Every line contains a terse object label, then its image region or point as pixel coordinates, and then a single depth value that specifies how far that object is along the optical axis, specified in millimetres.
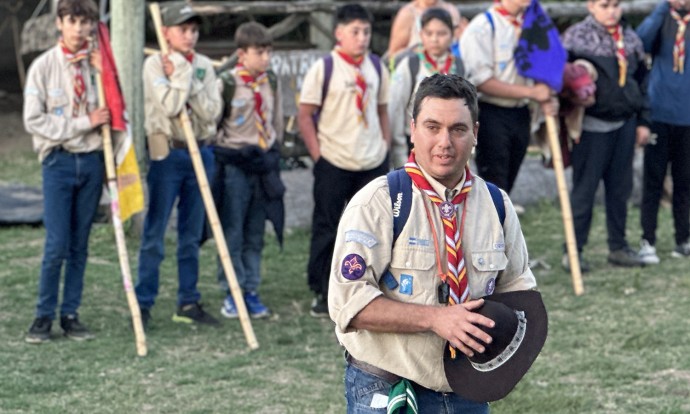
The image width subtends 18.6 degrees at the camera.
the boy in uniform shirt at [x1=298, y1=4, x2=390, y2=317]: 13536
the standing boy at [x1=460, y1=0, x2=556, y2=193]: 14566
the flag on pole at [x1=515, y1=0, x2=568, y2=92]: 14731
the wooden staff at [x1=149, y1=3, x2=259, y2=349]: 12583
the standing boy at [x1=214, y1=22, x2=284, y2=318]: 13358
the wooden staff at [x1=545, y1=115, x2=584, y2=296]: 14974
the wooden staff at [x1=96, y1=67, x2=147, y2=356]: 12189
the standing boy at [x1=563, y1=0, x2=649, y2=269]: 15290
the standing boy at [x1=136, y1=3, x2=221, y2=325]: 12704
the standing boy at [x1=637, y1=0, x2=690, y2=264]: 16231
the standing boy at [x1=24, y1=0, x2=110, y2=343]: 12030
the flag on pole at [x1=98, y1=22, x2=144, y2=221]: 12253
